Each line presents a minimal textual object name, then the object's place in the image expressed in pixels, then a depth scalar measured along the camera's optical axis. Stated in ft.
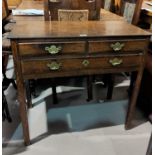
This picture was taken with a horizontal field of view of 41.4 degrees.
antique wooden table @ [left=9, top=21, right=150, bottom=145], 4.06
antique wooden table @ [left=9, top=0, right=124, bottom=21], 6.32
